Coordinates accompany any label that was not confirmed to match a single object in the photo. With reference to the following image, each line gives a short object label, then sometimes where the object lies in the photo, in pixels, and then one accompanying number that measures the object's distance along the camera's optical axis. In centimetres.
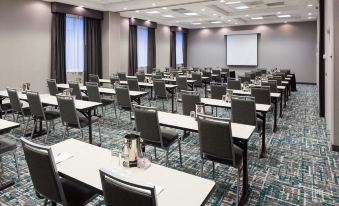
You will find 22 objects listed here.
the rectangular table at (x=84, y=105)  462
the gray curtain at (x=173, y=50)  1739
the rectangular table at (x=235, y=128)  295
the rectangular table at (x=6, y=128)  323
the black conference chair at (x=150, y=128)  347
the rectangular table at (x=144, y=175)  169
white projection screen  1717
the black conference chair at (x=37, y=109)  482
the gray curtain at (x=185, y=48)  1936
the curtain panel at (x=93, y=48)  1110
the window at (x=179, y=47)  1855
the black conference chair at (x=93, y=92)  614
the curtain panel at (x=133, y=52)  1352
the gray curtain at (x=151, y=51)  1512
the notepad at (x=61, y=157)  226
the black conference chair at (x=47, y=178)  192
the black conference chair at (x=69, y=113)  438
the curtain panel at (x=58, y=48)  960
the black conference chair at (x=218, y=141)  287
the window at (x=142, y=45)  1444
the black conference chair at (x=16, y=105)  515
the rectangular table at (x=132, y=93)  608
